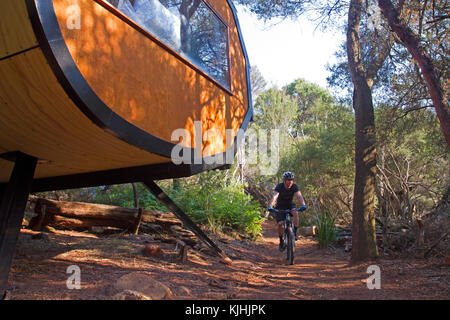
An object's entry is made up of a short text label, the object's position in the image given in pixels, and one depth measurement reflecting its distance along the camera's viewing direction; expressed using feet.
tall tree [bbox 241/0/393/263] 19.36
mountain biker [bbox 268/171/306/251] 21.31
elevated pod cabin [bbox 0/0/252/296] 7.91
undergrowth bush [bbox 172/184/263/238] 28.25
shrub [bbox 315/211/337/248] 27.17
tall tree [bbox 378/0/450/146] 13.42
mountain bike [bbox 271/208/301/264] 20.25
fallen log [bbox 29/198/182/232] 19.88
